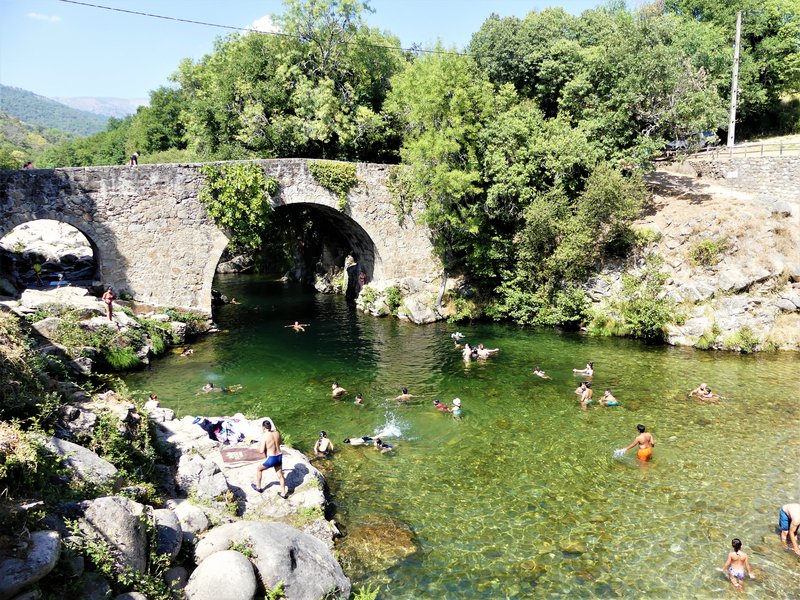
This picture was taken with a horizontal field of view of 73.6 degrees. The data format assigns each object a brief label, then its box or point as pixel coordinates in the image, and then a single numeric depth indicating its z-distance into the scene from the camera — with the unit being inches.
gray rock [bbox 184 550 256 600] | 316.2
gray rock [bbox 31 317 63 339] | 708.0
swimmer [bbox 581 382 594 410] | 703.2
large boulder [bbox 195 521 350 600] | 342.3
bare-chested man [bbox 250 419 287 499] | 463.8
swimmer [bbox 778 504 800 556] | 421.4
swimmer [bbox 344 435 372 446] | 601.6
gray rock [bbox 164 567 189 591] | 322.7
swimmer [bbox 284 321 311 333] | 1101.7
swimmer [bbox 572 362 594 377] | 799.7
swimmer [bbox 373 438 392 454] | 589.0
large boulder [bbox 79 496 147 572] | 306.5
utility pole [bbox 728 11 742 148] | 1194.6
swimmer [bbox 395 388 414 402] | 736.3
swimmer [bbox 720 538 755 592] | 384.5
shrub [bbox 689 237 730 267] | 960.9
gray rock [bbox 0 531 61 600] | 245.3
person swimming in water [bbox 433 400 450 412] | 697.6
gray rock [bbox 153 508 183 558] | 341.7
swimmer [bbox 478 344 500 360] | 898.7
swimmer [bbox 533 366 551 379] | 808.8
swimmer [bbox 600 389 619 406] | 695.1
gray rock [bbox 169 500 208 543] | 379.6
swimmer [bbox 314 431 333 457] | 578.2
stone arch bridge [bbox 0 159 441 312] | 892.0
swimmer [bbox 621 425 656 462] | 554.9
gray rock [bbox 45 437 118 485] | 362.9
